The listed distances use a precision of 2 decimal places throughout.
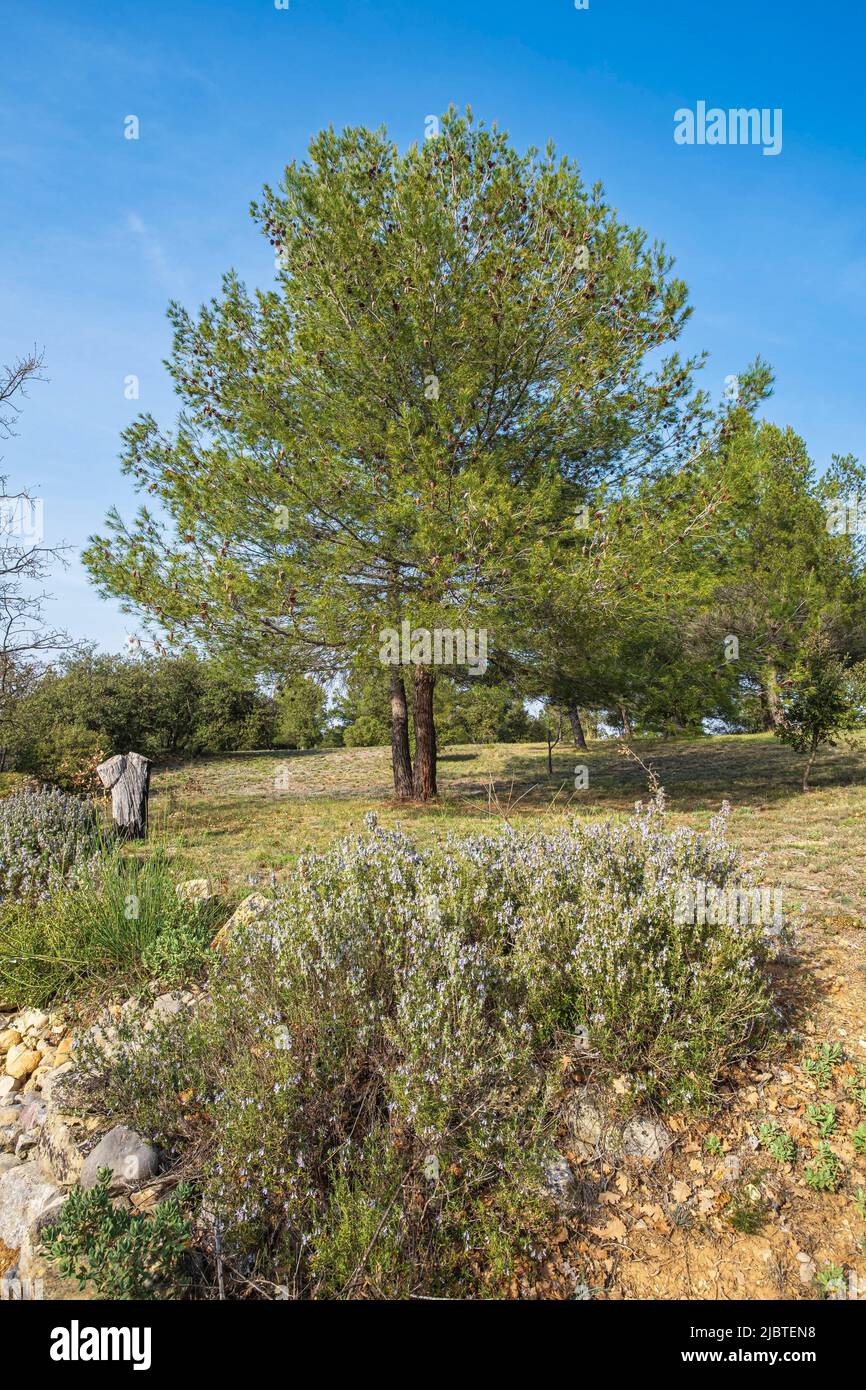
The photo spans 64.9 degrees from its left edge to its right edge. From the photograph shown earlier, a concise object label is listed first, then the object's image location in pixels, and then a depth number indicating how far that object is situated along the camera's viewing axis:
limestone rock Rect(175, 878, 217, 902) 5.02
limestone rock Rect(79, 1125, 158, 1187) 2.66
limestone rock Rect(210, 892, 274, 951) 4.32
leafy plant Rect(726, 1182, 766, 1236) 2.53
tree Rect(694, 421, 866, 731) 18.78
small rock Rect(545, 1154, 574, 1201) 2.62
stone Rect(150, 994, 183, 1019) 3.74
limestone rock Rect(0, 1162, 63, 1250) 2.55
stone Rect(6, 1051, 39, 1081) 3.77
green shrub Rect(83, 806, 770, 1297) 2.38
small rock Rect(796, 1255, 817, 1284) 2.33
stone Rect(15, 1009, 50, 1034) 4.15
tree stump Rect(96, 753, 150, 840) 8.20
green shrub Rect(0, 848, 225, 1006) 4.30
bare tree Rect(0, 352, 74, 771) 9.86
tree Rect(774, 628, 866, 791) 9.91
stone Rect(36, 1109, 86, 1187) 2.83
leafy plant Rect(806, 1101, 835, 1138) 2.87
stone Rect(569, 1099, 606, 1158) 2.88
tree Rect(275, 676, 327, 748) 22.86
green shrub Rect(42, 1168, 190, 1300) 2.06
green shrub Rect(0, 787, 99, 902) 5.45
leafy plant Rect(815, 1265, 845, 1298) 2.25
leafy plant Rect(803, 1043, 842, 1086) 3.10
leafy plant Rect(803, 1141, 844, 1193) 2.64
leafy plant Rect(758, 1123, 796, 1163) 2.78
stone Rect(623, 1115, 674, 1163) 2.86
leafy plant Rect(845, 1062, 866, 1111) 2.97
